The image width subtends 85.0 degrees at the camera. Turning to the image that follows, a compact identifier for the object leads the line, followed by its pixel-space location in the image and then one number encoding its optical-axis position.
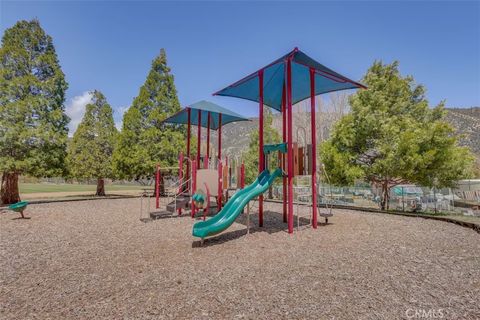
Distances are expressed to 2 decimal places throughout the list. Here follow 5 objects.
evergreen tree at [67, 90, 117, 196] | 23.17
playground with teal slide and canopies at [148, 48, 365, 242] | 7.66
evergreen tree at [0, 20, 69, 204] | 14.95
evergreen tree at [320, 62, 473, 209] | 12.78
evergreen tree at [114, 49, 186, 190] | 20.97
